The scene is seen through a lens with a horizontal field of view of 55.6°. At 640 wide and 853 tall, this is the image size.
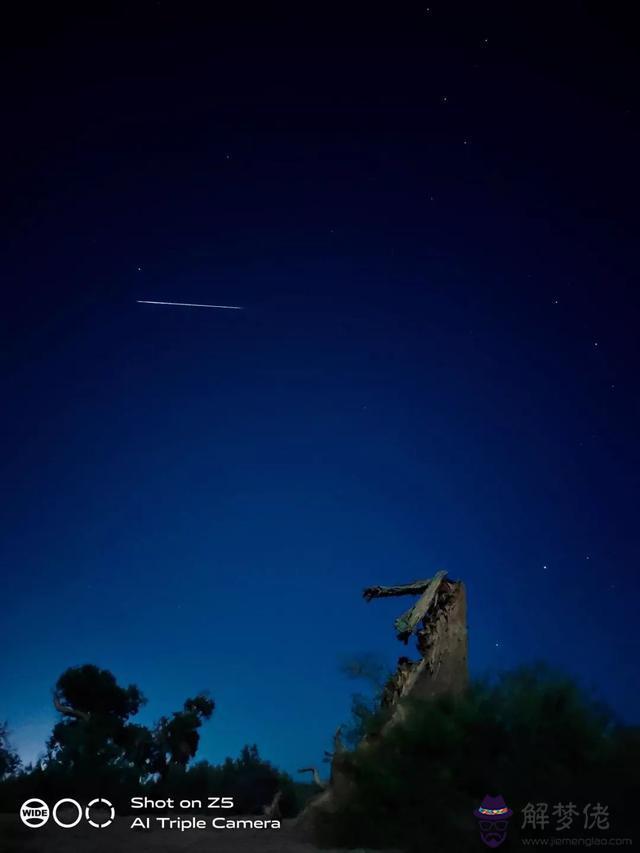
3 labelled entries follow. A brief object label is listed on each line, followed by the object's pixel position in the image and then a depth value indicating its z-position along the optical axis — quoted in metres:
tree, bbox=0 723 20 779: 22.20
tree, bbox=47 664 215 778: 23.46
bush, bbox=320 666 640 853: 9.98
